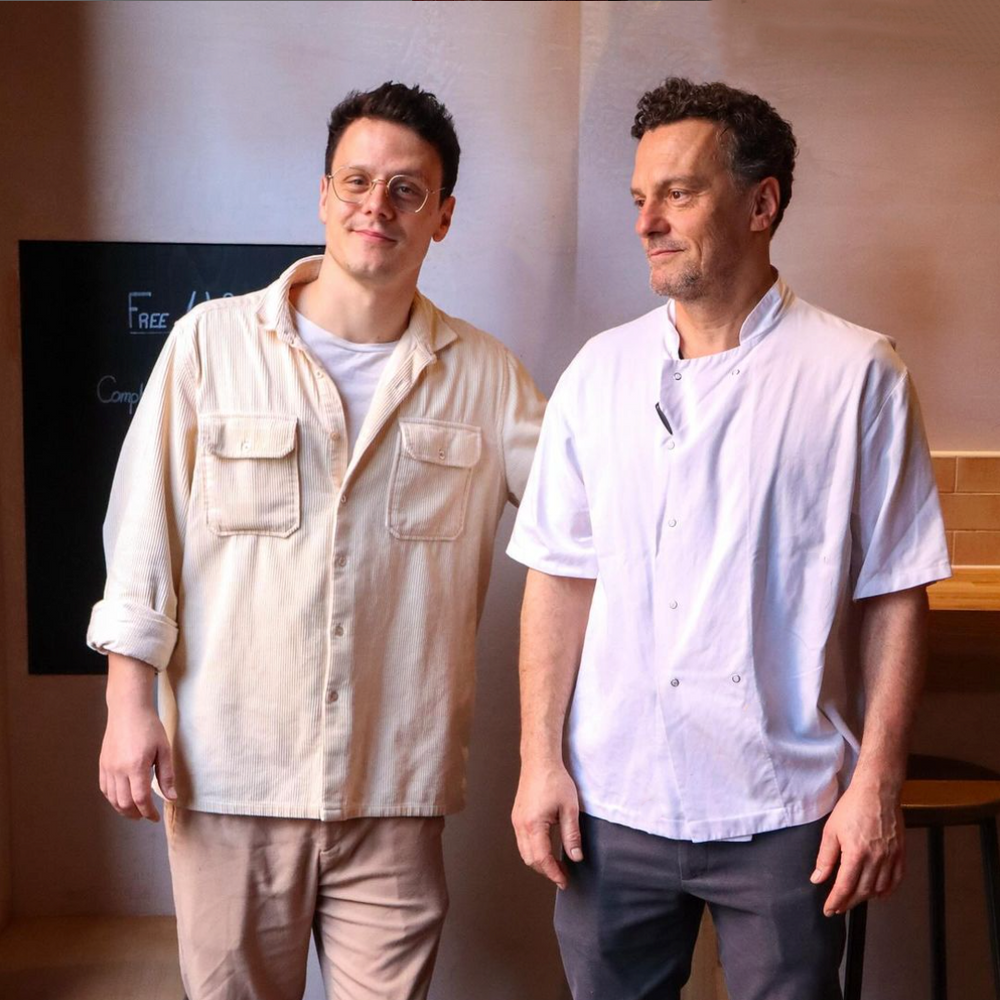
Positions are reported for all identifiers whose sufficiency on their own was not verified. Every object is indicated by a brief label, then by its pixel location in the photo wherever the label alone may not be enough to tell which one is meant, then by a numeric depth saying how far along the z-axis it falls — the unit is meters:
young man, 1.83
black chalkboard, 2.45
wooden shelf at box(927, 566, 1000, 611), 2.10
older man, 1.53
